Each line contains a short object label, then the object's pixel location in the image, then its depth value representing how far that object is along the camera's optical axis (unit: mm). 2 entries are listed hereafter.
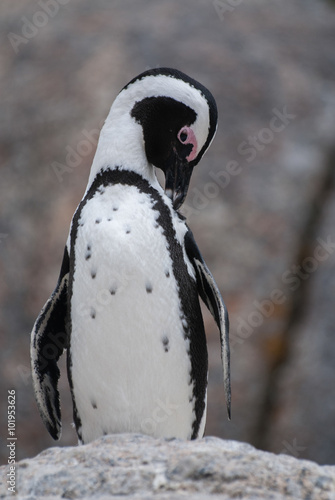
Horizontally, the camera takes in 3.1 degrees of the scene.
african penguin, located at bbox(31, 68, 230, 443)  7675
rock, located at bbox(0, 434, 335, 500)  7436
